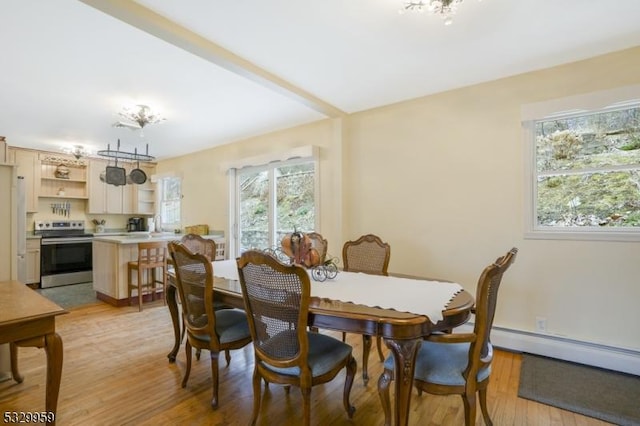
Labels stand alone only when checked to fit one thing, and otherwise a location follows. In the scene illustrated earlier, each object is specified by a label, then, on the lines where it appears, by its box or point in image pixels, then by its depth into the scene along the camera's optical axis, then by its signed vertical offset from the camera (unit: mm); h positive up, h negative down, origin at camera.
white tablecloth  1688 -481
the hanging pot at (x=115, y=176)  4520 +571
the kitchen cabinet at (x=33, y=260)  5184 -743
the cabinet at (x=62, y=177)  5734 +722
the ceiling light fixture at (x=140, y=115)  3555 +1162
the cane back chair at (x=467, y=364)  1485 -771
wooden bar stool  4102 -676
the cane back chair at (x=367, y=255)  2844 -380
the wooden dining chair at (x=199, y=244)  3220 -300
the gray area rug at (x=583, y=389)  1988 -1228
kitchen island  4215 -701
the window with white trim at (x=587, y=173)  2508 +346
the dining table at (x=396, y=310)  1511 -493
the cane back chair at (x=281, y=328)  1574 -598
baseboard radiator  2430 -1120
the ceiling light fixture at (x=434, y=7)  1869 +1270
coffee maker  6844 -194
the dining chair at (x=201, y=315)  2053 -692
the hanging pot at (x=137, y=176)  4719 +586
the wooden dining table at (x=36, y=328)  1529 -562
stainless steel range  5324 -666
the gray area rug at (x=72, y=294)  4437 -1214
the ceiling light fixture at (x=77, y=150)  5207 +1113
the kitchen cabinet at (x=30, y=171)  5441 +773
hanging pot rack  4285 +843
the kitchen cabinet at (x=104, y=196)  6180 +397
